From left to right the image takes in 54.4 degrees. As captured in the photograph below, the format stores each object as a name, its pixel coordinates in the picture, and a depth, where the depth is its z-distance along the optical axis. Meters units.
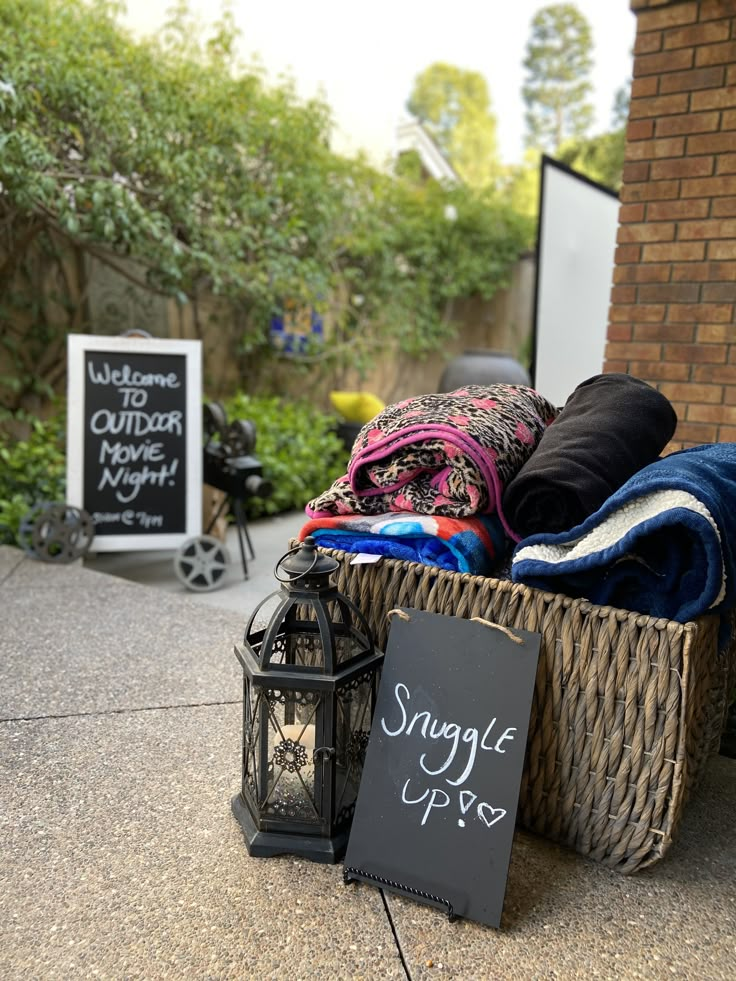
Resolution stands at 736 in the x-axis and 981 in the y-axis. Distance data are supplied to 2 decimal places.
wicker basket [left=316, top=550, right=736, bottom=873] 0.94
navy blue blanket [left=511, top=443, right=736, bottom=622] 0.93
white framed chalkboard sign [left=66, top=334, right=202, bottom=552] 2.96
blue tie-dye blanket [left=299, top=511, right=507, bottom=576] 1.15
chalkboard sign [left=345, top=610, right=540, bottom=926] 0.96
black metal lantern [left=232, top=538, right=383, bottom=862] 1.01
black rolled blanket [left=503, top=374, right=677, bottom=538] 1.10
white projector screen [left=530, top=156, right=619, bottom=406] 3.85
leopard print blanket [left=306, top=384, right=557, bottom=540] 1.17
